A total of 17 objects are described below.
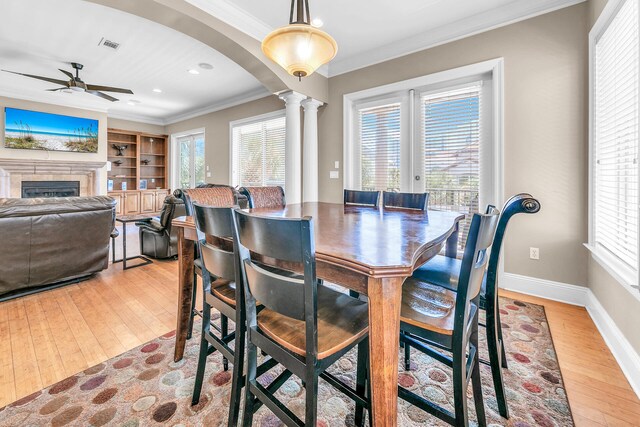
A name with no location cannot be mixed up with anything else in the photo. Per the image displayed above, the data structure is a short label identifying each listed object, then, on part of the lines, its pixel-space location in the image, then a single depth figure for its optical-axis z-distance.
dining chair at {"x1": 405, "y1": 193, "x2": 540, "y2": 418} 1.16
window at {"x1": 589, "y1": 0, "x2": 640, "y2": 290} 1.67
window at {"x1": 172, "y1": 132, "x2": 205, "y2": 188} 6.90
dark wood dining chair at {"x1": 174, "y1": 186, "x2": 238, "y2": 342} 1.59
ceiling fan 3.89
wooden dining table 0.79
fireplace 5.46
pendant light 1.59
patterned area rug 1.26
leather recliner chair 3.38
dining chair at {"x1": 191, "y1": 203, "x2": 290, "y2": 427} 1.09
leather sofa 2.45
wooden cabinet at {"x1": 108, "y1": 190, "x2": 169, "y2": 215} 7.01
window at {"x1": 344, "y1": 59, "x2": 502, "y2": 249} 2.92
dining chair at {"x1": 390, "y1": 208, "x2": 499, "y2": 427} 0.92
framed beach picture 5.19
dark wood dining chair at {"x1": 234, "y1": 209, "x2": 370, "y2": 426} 0.80
